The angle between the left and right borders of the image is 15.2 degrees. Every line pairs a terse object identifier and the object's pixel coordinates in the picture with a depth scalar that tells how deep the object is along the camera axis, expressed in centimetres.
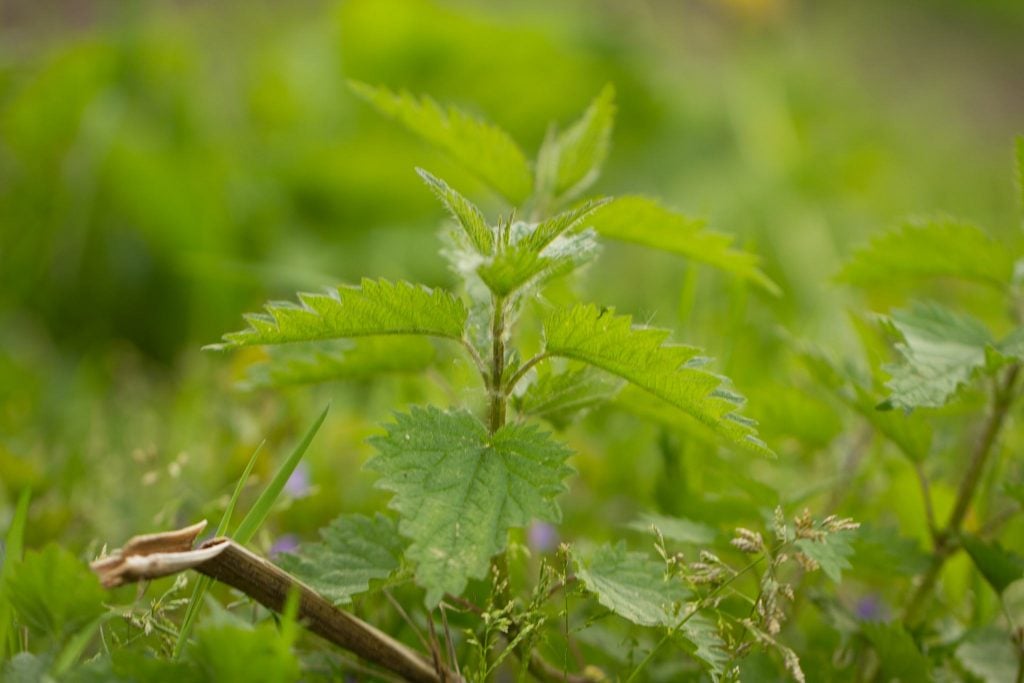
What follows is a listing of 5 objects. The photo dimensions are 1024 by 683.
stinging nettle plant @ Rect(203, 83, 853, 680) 94
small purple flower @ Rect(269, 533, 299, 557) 104
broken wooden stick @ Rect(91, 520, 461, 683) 92
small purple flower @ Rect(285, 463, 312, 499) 108
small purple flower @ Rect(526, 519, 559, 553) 110
